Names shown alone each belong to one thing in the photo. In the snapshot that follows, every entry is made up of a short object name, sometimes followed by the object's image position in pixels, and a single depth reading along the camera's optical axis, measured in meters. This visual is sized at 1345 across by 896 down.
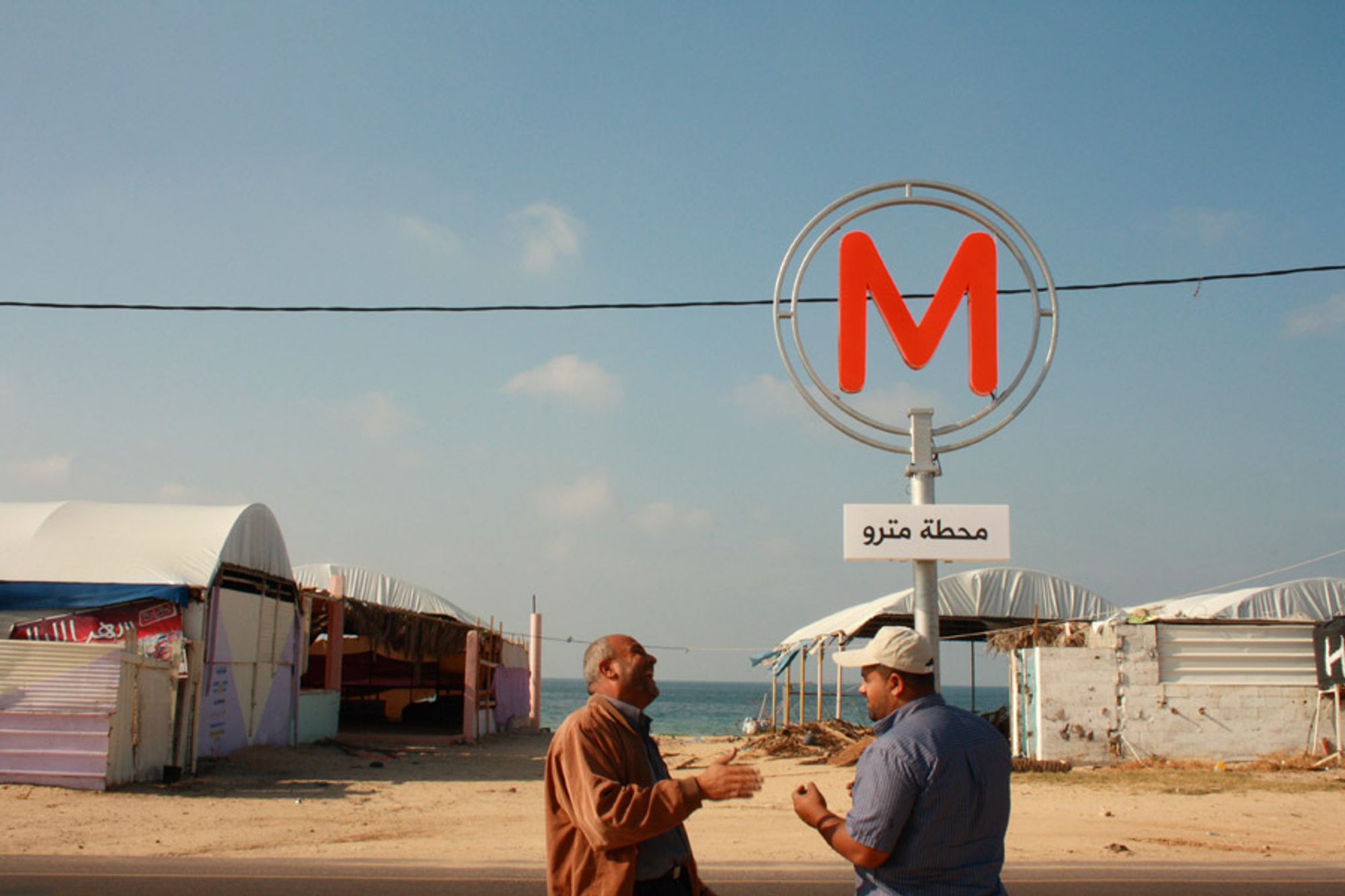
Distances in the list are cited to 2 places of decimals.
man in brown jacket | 3.78
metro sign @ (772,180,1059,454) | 10.16
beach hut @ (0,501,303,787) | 14.57
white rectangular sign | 8.68
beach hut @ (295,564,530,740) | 26.14
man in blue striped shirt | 3.76
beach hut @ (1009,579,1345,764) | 18.83
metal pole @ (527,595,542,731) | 38.81
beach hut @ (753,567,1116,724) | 28.92
